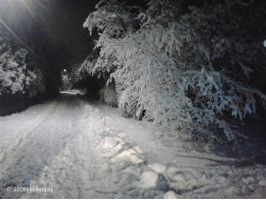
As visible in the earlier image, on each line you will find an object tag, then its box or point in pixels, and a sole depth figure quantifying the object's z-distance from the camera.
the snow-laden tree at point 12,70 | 10.51
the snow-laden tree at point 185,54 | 4.77
